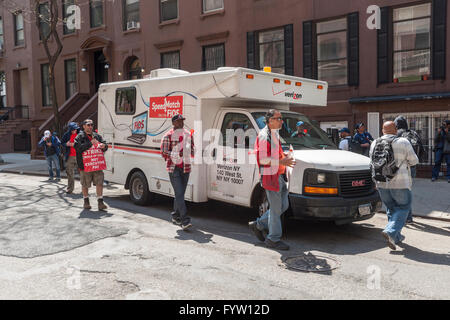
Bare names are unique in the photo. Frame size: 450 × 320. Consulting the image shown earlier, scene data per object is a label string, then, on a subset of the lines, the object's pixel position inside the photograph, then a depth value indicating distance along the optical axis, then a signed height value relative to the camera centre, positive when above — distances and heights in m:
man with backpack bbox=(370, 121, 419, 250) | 6.07 -0.73
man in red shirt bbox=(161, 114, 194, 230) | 7.30 -0.52
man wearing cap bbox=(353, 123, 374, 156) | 10.93 -0.42
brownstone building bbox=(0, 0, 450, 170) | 13.84 +3.03
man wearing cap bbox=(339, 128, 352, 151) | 10.18 -0.37
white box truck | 6.51 -0.32
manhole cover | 5.25 -1.75
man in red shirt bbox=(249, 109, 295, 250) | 5.93 -0.66
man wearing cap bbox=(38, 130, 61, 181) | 14.05 -0.69
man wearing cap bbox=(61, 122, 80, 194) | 10.92 -0.66
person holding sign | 8.69 -0.64
